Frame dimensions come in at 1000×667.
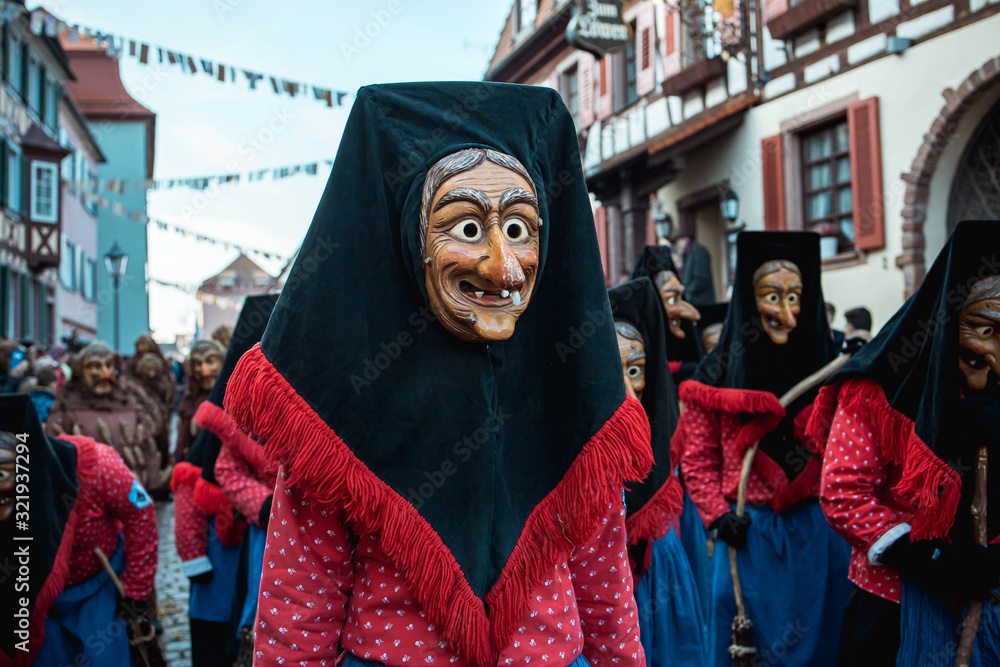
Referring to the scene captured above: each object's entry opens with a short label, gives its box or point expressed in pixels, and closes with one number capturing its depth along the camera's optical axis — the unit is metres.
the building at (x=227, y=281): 64.94
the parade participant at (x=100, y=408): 7.14
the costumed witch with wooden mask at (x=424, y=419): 1.91
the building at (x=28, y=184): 22.27
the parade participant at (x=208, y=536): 4.93
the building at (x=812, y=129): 10.52
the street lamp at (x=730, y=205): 13.50
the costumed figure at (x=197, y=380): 6.30
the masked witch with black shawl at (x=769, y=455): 4.24
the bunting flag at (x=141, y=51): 10.51
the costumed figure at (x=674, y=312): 5.63
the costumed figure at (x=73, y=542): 3.57
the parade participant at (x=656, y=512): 3.54
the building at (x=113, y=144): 39.94
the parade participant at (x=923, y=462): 2.90
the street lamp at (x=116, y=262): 18.70
